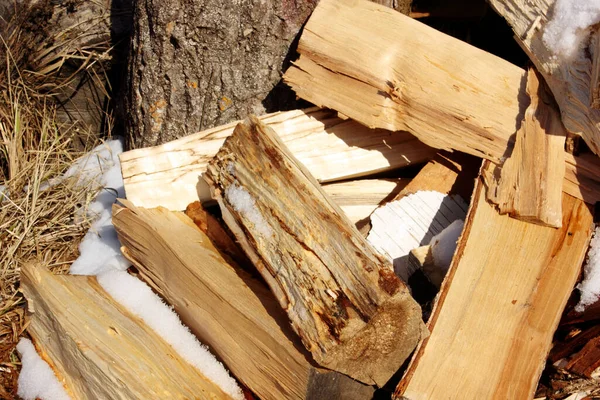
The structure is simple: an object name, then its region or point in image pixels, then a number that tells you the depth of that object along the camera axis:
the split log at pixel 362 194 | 2.43
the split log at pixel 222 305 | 1.77
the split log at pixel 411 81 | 2.17
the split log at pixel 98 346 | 1.92
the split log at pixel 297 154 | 2.35
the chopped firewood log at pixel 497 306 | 1.76
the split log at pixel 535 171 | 2.00
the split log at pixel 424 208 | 2.22
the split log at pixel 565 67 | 1.95
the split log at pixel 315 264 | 1.67
